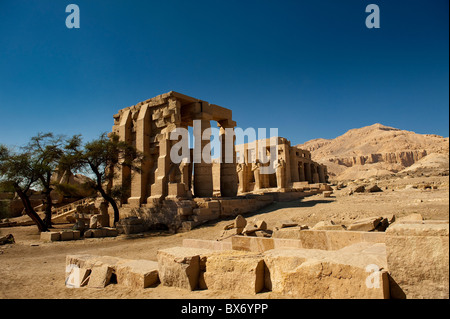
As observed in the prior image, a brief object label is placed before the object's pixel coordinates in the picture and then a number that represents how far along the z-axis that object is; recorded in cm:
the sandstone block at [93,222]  1580
